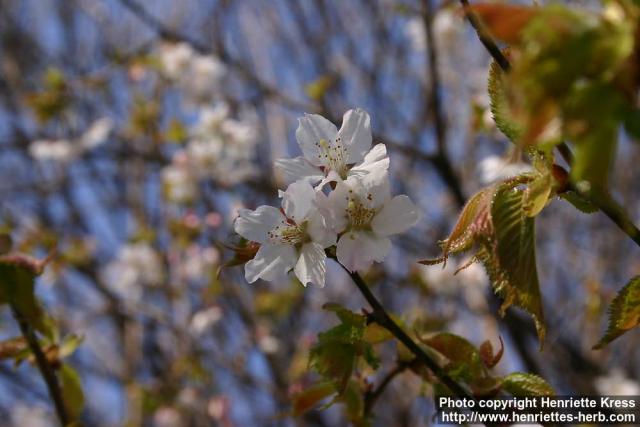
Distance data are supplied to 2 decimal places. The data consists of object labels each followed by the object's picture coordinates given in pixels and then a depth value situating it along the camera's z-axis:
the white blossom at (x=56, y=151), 2.52
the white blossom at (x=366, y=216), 0.36
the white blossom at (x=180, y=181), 2.29
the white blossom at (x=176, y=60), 2.52
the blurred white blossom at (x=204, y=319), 2.20
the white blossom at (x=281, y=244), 0.37
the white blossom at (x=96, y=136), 2.50
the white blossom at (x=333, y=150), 0.38
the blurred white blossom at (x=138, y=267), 2.56
